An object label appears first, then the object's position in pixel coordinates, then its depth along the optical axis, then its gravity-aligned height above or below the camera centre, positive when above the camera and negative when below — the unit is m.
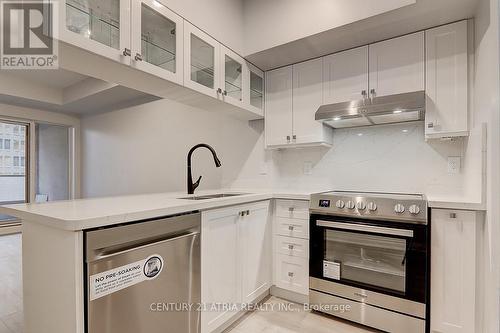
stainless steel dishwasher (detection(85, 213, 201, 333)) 1.08 -0.55
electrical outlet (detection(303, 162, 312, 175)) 2.69 -0.03
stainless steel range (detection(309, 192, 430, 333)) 1.70 -0.69
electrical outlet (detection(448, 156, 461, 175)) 2.01 +0.01
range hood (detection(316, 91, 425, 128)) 1.84 +0.42
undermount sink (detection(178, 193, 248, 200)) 1.98 -0.27
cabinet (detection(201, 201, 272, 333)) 1.65 -0.70
